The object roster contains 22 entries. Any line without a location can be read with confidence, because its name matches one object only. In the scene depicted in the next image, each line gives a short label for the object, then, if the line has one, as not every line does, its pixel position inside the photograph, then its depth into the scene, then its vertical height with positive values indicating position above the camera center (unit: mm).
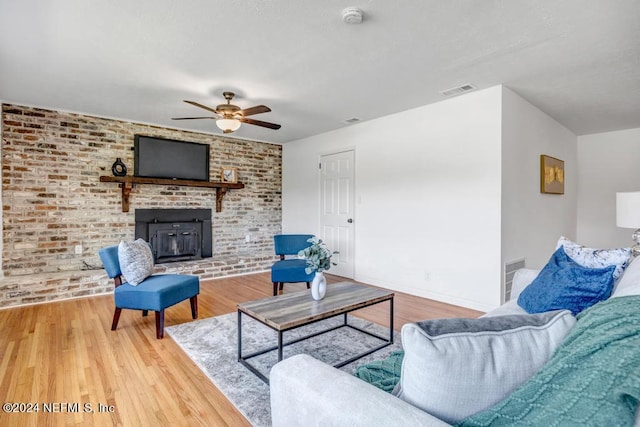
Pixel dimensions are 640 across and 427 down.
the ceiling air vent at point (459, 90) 3478 +1323
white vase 2561 -580
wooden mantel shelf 4594 +435
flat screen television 4898 +824
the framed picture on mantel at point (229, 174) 5762 +658
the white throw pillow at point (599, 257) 1743 -243
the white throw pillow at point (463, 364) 787 -366
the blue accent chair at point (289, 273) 4050 -737
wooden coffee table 2148 -676
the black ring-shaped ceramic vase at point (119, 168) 4664 +619
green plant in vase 2566 -403
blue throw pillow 1650 -388
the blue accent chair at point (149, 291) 2893 -717
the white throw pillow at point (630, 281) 1175 -266
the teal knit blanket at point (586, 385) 644 -357
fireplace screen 5023 -440
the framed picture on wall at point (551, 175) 4297 +526
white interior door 5195 +89
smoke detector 2139 +1290
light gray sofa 782 -491
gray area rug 2010 -1080
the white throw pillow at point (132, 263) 3061 -477
